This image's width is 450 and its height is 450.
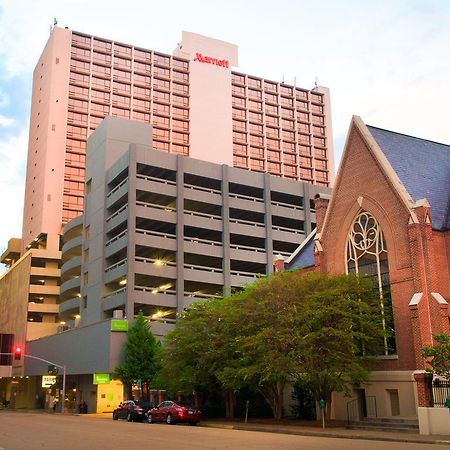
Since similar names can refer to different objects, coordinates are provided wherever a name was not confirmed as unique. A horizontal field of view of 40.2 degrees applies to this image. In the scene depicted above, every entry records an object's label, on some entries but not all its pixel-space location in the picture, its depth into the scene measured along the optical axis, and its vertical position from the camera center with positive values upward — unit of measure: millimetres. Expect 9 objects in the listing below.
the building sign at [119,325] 61878 +6470
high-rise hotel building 100625 +49786
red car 37219 -1347
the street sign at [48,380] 68188 +1319
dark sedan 42031 -1259
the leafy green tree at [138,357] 57219 +3088
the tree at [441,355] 26078 +1309
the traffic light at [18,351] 58156 +3805
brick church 32156 +8184
